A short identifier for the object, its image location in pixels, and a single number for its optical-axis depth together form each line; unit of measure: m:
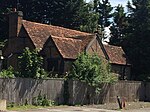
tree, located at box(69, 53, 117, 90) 36.22
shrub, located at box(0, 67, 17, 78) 29.94
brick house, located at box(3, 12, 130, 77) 42.50
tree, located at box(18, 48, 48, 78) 32.53
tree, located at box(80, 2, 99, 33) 67.00
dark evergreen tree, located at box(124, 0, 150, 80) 53.91
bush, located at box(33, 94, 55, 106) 31.53
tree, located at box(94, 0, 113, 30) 84.00
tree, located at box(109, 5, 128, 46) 64.28
